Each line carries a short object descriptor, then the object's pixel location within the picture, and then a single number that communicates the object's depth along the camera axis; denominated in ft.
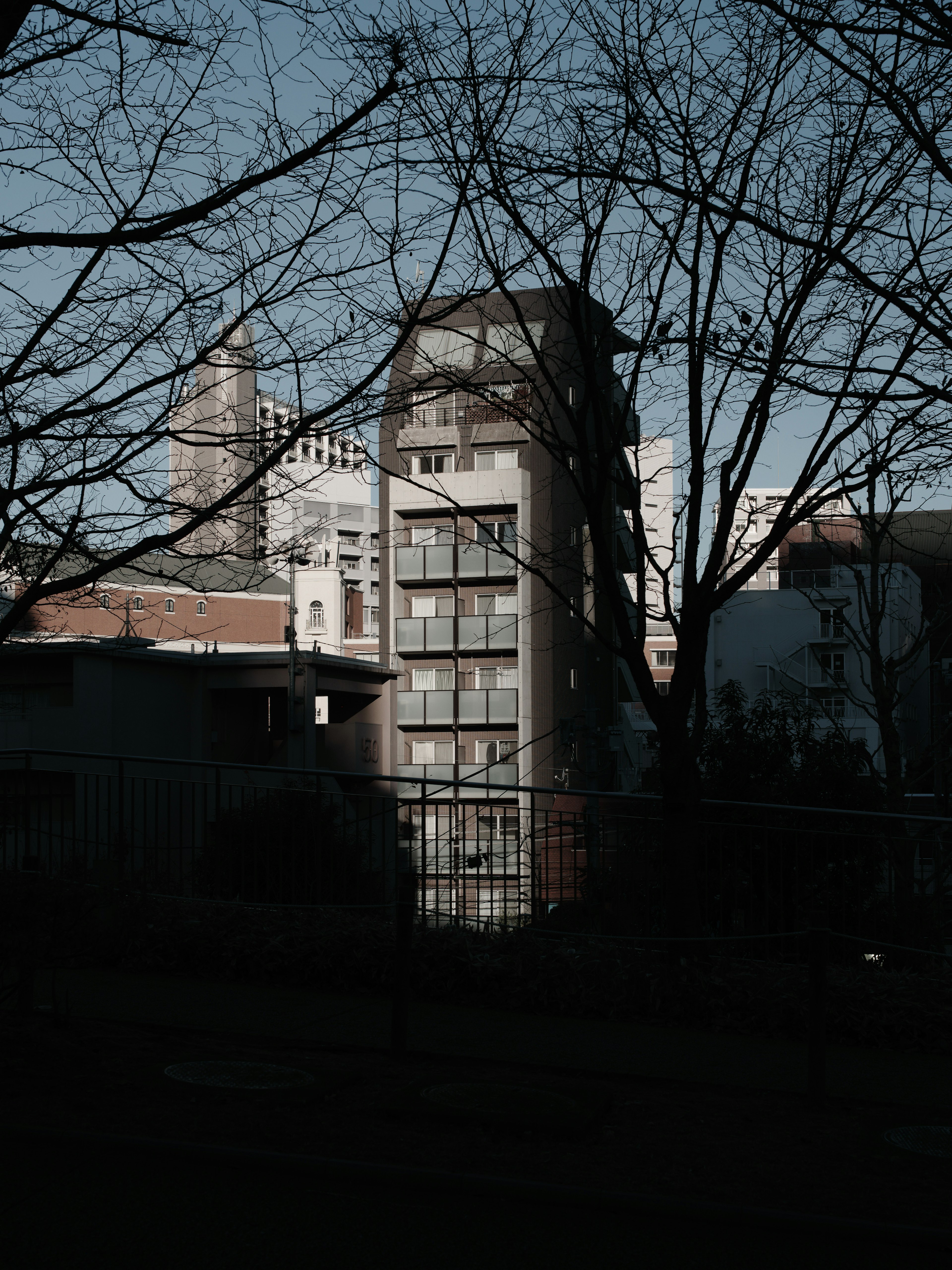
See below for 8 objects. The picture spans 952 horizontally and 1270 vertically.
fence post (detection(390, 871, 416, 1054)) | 20.56
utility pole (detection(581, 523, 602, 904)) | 30.35
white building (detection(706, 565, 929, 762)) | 164.76
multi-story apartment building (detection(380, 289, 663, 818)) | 132.26
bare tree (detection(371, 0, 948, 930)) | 25.96
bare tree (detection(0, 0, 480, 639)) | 20.81
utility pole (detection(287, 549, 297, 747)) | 125.18
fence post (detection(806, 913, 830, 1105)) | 18.60
